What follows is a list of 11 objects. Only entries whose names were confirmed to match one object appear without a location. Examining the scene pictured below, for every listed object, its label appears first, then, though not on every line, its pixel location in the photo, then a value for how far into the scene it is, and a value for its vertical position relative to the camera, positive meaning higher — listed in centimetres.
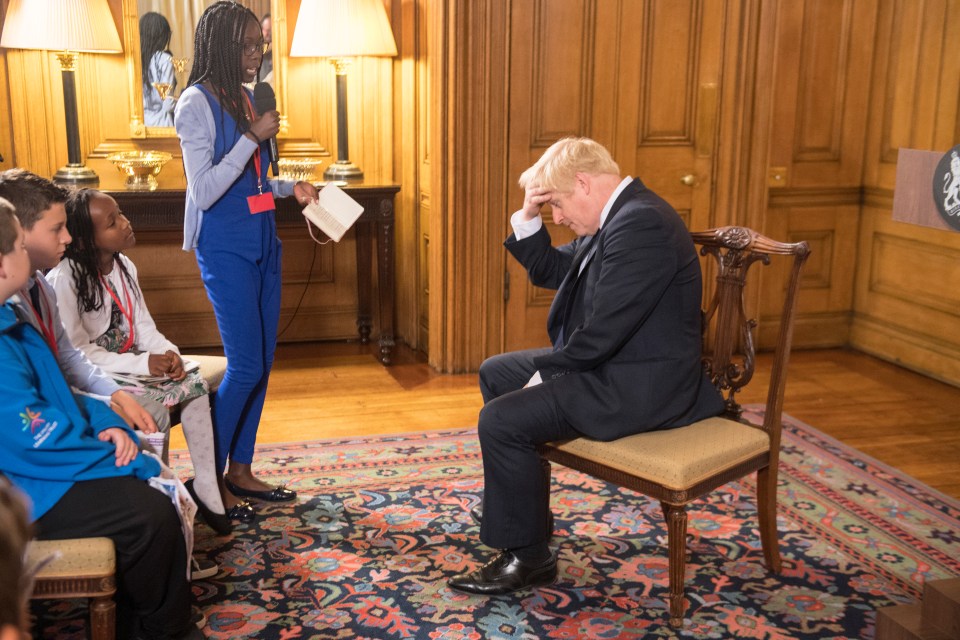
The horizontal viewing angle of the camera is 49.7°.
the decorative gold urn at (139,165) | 496 -39
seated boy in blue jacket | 214 -82
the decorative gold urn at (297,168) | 523 -41
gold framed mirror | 513 +16
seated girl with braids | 294 -67
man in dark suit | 275 -70
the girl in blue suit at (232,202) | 315 -36
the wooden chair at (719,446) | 268 -93
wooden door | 498 -2
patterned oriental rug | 274 -139
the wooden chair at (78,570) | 215 -99
